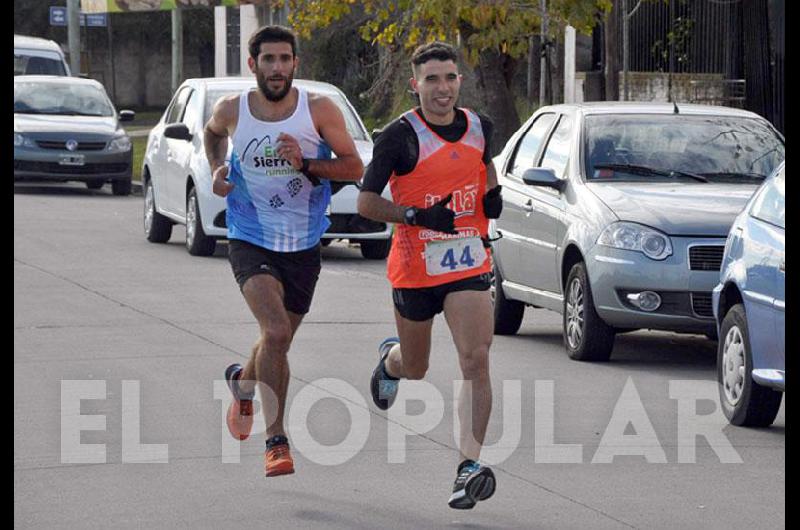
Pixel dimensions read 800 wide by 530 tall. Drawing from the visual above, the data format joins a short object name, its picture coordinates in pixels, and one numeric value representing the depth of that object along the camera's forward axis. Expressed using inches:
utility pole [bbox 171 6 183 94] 1745.8
